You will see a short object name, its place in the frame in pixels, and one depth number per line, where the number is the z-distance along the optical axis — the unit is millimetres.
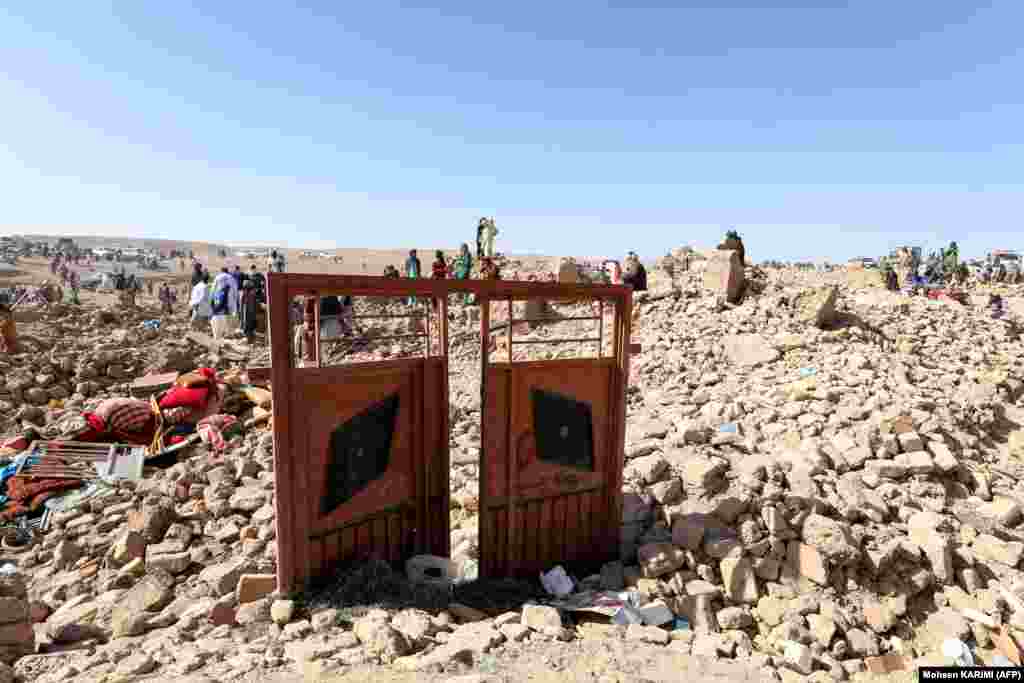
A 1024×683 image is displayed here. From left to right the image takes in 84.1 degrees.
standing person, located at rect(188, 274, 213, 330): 13133
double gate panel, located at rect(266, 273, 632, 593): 3709
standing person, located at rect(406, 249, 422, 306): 13206
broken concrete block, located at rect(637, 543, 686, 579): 4609
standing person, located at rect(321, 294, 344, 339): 10758
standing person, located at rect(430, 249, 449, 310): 12977
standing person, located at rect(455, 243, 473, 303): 14750
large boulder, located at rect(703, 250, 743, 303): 12195
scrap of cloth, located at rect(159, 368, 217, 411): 7973
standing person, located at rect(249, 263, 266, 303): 12453
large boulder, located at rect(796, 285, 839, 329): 10453
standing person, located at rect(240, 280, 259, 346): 12016
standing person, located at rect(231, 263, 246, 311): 12486
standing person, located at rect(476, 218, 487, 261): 15516
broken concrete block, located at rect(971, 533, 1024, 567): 4926
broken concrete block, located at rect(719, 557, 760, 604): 4457
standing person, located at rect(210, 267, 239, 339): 12305
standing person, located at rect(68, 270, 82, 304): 20569
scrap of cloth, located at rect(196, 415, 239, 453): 7234
